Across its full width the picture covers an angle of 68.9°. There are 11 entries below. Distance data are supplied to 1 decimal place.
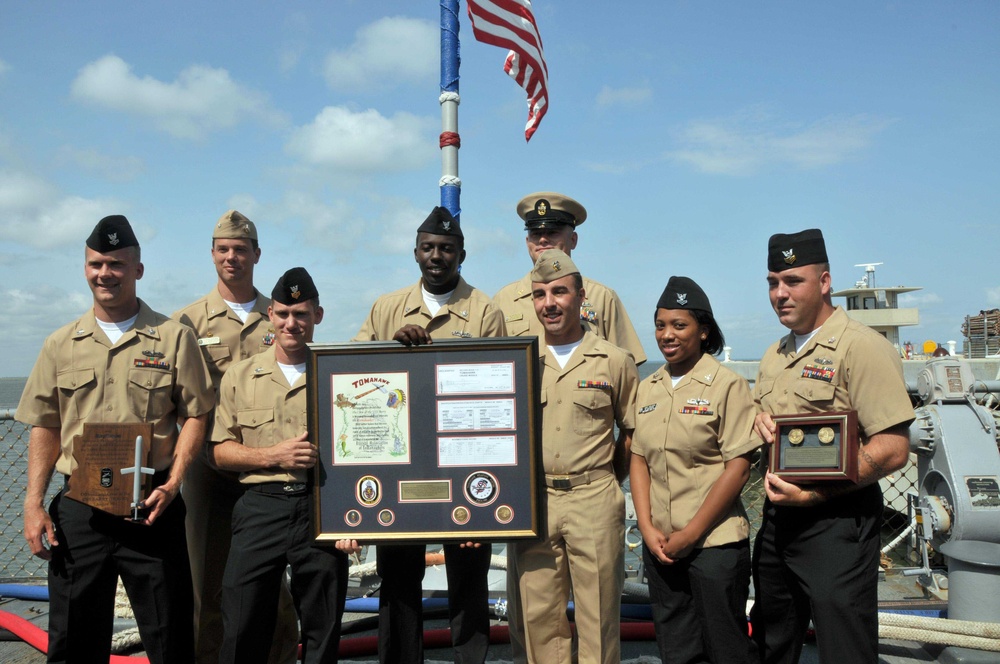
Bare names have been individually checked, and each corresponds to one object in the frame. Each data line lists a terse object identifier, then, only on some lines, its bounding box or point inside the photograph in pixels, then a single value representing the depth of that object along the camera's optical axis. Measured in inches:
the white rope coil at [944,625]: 154.3
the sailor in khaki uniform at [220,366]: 165.9
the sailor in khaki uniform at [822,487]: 126.0
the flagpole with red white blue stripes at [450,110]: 225.6
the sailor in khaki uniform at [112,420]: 141.7
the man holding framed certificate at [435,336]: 148.9
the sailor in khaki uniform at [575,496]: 141.4
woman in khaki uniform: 134.4
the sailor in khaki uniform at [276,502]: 141.6
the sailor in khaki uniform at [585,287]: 186.1
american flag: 267.3
